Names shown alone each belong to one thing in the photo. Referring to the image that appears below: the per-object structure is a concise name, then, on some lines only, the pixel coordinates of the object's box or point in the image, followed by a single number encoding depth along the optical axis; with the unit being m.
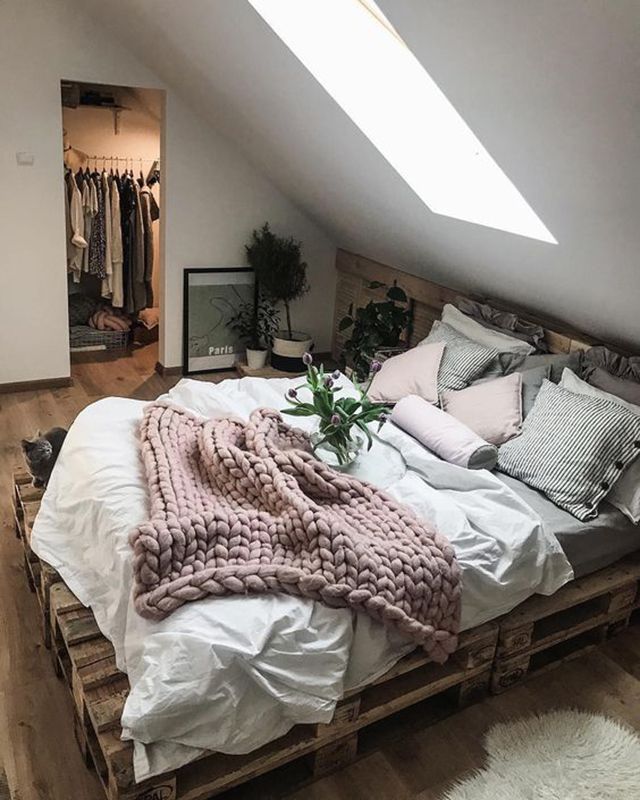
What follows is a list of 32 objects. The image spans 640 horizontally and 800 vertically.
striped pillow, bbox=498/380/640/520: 2.37
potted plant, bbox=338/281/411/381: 4.06
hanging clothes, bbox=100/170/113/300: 4.79
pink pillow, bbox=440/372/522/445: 2.74
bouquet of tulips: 2.38
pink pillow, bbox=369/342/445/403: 3.13
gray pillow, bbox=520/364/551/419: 2.81
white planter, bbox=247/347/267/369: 4.86
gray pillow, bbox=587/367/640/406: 2.61
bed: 1.59
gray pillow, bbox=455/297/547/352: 3.21
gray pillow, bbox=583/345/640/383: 2.73
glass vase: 2.40
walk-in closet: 4.76
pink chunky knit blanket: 1.77
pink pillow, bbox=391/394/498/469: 2.55
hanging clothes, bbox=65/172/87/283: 4.65
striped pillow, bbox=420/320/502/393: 3.12
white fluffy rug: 1.92
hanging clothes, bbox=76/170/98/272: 4.71
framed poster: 4.73
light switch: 3.97
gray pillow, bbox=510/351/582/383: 2.92
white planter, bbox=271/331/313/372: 4.77
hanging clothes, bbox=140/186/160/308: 5.02
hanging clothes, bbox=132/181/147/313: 5.00
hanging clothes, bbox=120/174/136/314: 4.93
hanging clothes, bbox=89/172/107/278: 4.77
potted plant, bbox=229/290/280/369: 4.90
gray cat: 2.56
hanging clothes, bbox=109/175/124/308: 4.82
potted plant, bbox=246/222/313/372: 4.62
